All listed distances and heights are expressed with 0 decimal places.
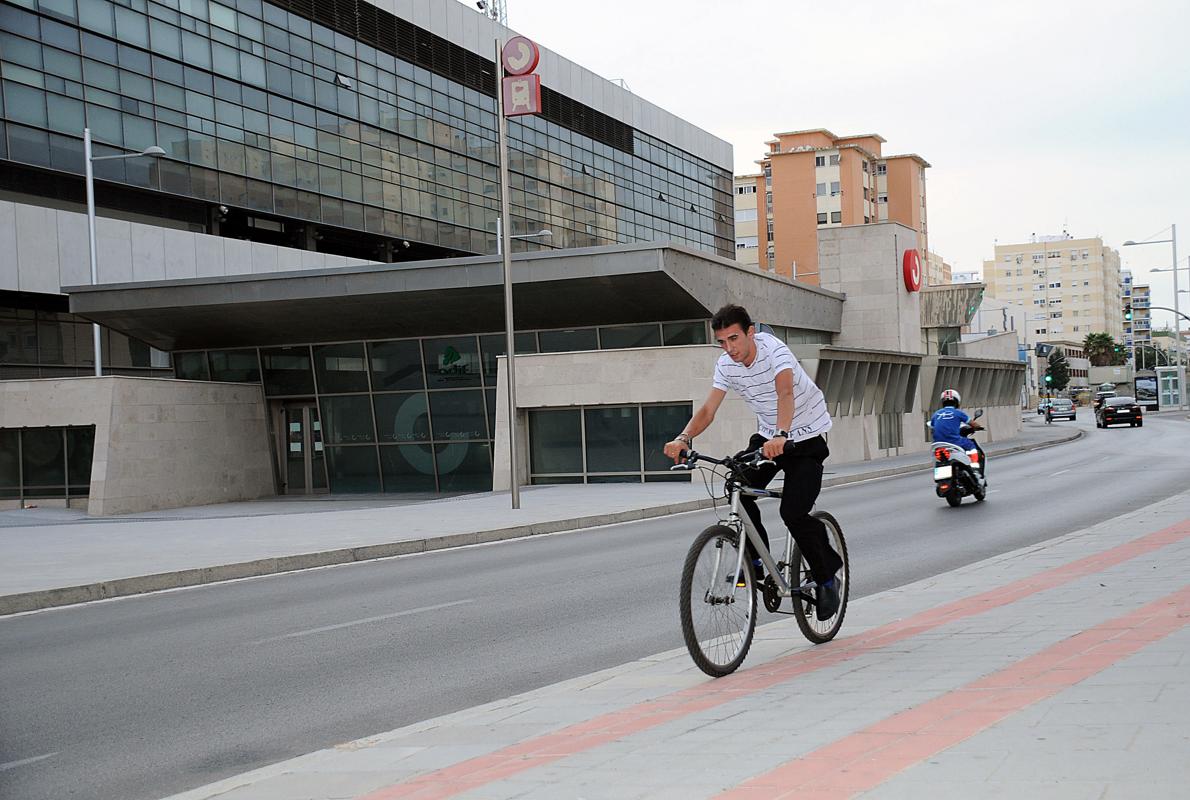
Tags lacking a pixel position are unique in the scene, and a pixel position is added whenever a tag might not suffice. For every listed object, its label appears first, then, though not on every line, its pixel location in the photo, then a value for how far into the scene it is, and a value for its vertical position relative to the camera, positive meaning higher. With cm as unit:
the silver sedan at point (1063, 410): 7962 -351
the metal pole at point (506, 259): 2120 +225
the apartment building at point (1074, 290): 19650 +1188
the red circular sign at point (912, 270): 4275 +355
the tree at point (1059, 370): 15282 -132
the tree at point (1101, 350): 16938 +132
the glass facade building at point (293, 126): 3628 +1003
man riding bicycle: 625 -28
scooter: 1789 -168
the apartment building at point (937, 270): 16600 +1428
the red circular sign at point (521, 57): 2094 +585
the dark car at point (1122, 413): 5612 -270
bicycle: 589 -116
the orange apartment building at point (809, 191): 10381 +1604
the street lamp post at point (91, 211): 3072 +488
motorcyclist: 1808 -97
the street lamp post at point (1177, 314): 7498 +270
